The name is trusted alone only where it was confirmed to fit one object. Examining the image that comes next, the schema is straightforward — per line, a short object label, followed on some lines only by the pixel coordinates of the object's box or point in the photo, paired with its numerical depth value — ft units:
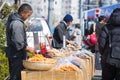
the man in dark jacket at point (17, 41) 22.38
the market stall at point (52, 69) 21.50
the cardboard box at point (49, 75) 21.45
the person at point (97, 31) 35.54
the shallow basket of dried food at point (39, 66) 21.57
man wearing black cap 34.17
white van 40.06
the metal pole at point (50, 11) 73.28
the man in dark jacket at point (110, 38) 23.00
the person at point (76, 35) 50.81
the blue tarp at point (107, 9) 76.41
